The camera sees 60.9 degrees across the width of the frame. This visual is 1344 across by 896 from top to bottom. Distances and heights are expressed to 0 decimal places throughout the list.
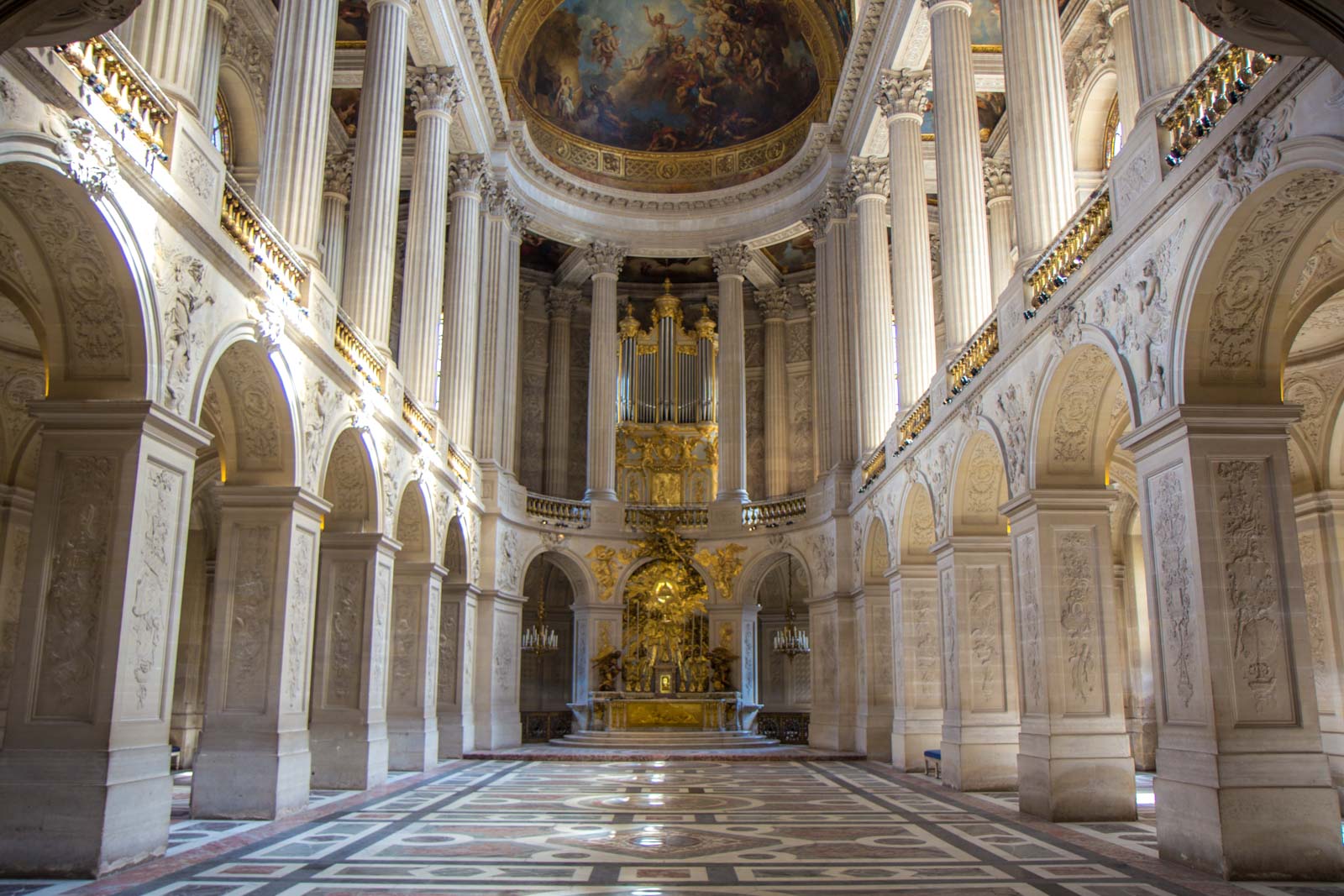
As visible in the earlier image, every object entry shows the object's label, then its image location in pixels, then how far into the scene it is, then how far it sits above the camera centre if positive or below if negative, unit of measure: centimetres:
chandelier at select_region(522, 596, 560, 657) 2906 +90
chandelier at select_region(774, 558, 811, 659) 2875 +88
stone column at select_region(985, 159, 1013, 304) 2533 +1030
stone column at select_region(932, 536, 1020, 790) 1652 +14
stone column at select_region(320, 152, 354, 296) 2648 +1082
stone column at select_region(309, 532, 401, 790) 1608 +15
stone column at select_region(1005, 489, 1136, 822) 1297 +17
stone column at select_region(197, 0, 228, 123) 1919 +1048
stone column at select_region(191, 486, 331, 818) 1266 +12
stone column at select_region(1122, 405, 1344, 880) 909 +8
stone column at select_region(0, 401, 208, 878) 898 +13
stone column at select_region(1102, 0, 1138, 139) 1888 +1021
